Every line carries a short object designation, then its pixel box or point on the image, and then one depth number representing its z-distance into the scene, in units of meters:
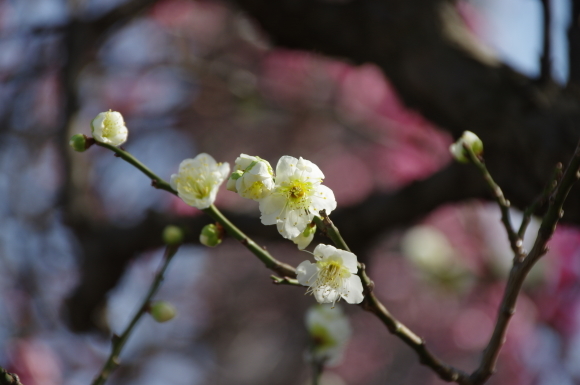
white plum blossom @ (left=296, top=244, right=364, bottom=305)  0.79
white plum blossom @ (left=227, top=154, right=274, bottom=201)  0.79
